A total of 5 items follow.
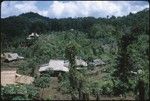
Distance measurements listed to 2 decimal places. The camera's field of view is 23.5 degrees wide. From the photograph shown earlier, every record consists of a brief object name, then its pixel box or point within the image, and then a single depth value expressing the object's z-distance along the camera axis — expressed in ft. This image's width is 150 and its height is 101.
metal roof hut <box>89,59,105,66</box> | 185.05
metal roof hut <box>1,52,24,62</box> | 214.69
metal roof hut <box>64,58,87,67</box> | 168.98
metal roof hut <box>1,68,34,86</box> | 133.18
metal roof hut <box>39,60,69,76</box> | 163.02
